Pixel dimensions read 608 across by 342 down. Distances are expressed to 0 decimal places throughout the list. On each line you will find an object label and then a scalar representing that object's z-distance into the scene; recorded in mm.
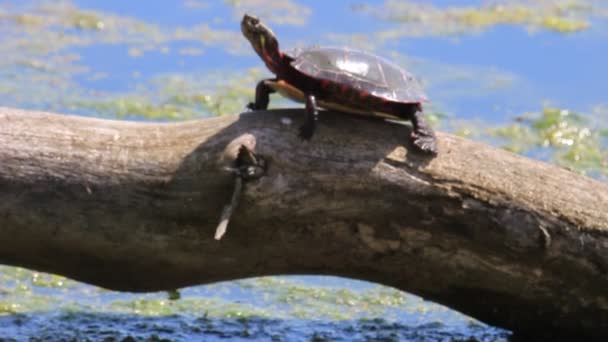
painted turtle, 7848
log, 7687
